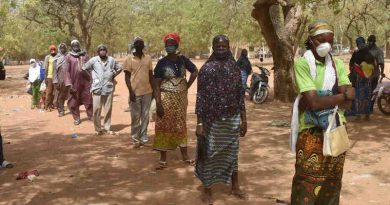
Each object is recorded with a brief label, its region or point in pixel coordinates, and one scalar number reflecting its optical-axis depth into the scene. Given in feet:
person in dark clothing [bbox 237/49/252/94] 43.42
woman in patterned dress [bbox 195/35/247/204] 15.89
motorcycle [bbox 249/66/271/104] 45.83
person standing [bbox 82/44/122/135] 29.34
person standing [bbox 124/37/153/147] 24.75
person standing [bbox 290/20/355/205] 11.03
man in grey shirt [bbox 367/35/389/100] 32.55
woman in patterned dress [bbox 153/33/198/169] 20.66
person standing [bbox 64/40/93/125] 34.27
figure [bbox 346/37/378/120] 31.19
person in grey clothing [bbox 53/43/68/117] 39.65
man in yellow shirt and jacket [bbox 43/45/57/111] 41.86
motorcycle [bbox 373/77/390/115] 35.42
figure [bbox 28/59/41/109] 44.37
